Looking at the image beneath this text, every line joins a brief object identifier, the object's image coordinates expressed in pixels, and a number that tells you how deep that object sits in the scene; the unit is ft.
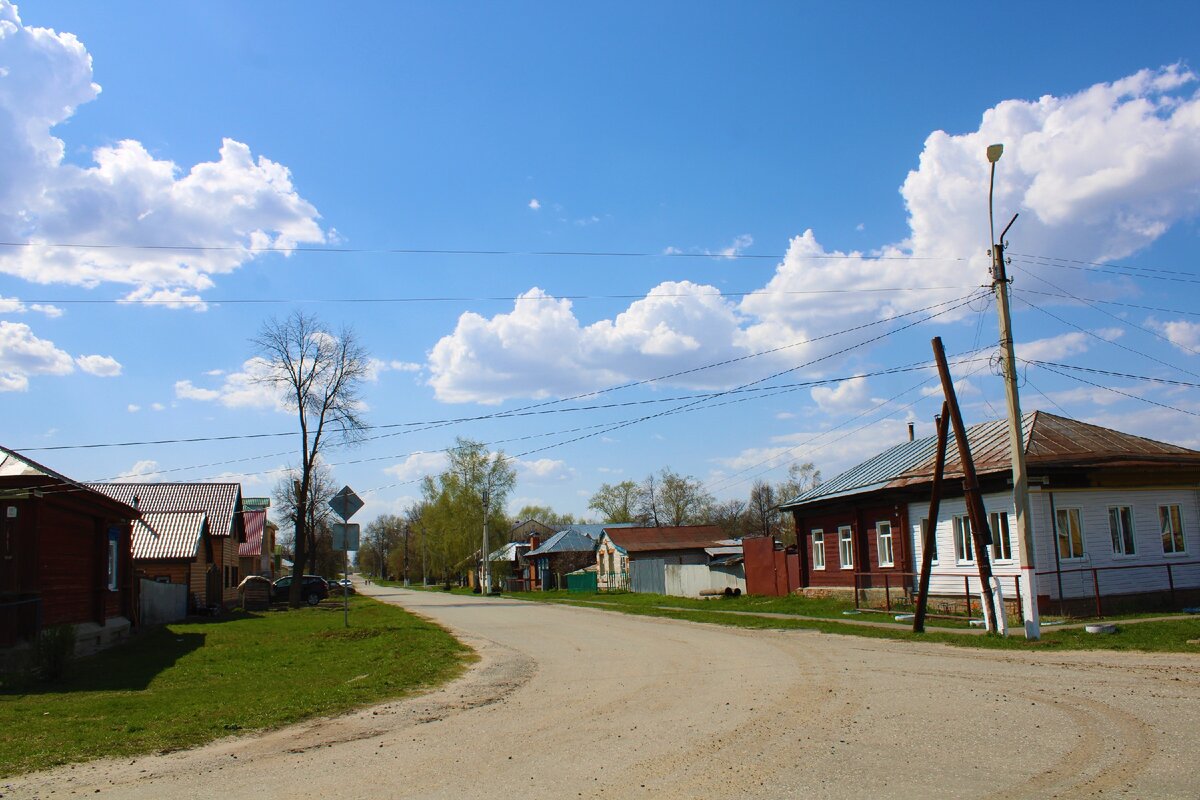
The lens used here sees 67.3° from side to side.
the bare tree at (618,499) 363.15
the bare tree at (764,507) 331.69
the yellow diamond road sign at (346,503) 67.82
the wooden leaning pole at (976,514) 56.80
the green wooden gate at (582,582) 204.17
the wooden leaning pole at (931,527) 60.29
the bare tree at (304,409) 148.66
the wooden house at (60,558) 54.34
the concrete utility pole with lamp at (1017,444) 53.72
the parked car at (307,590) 163.22
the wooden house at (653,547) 198.80
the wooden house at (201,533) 127.65
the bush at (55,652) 46.14
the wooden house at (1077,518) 71.26
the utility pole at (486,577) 209.05
